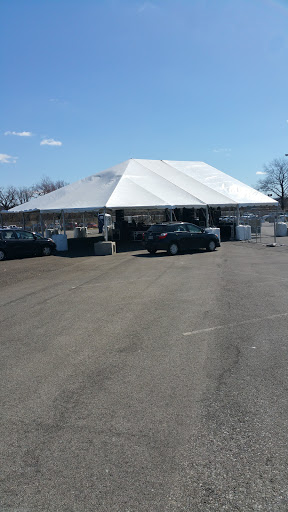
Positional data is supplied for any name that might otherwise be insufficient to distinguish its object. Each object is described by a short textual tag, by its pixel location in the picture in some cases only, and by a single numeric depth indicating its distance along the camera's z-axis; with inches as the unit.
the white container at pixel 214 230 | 1075.9
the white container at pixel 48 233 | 1165.7
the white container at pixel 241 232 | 1167.0
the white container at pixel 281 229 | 1298.0
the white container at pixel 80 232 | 1567.4
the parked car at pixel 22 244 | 820.0
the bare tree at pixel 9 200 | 3235.7
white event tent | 1000.9
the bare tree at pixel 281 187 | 3774.6
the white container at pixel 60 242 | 994.7
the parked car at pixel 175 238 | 789.9
